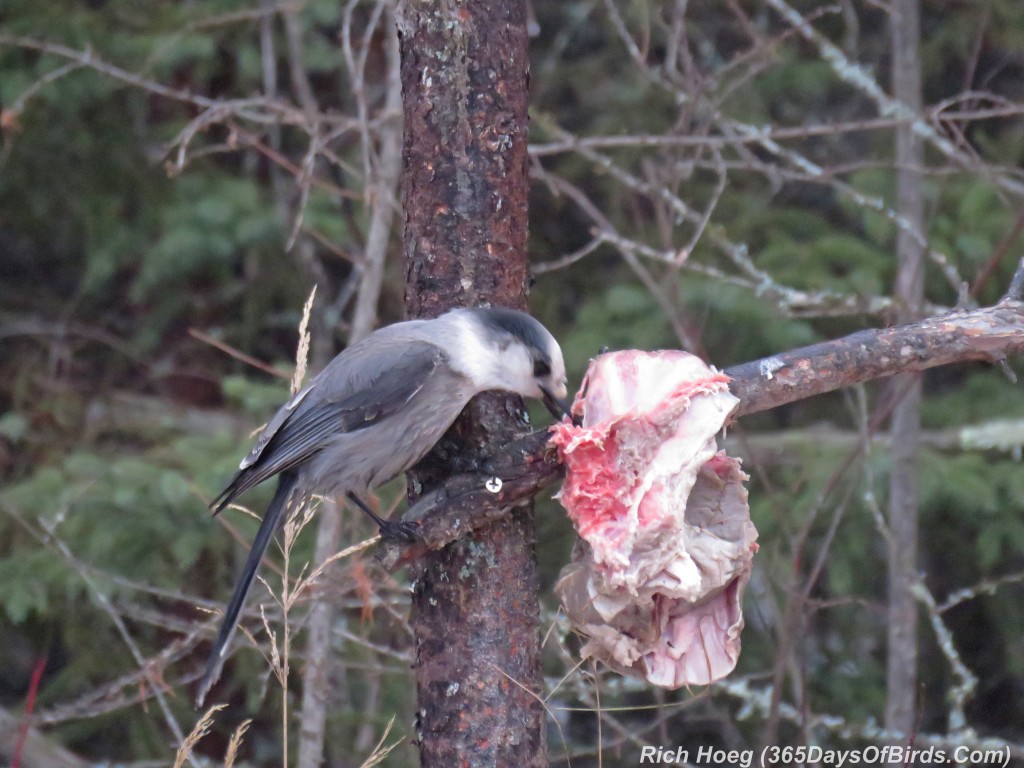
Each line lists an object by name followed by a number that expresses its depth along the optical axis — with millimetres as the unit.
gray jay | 6156
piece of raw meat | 5172
